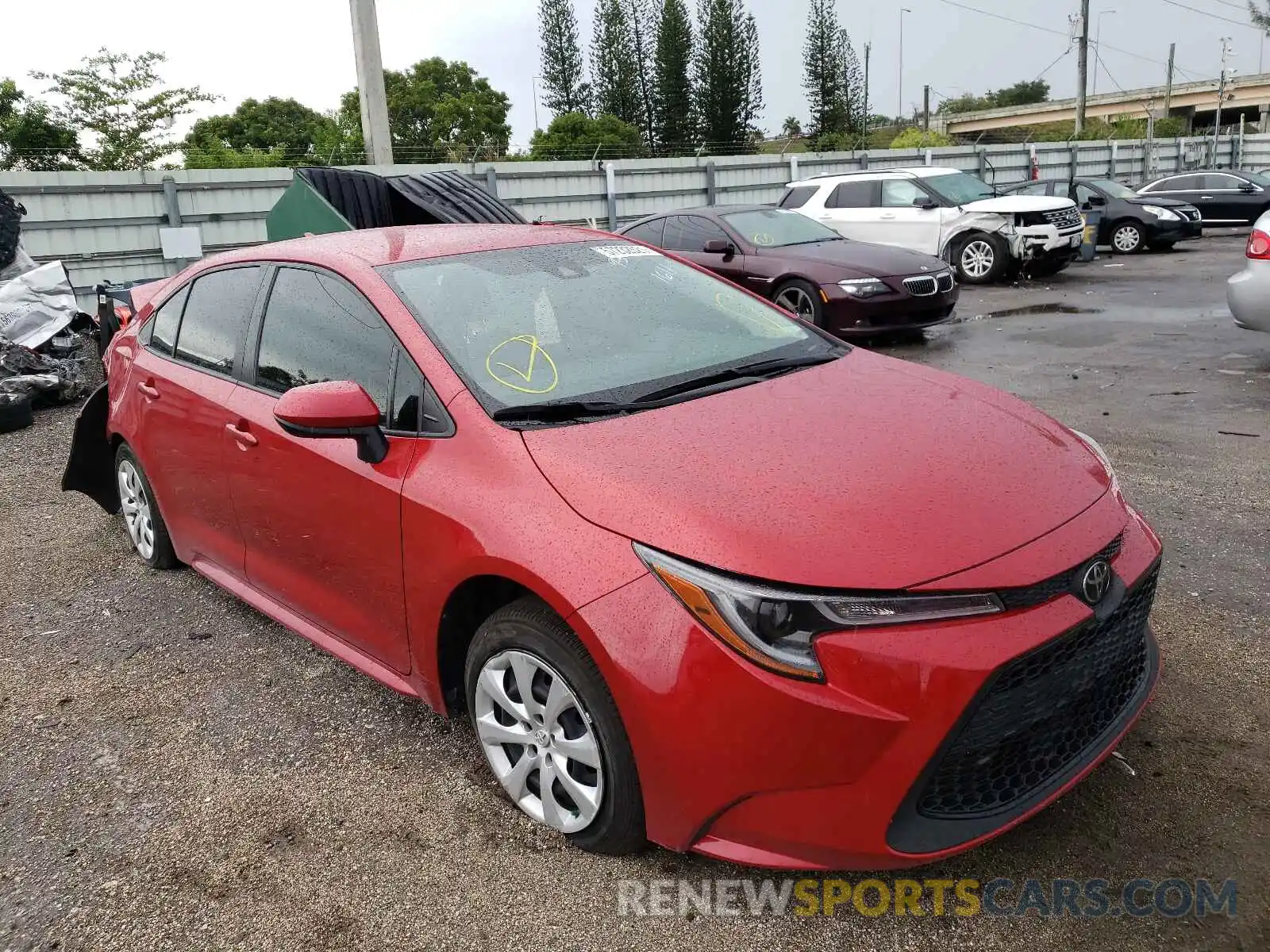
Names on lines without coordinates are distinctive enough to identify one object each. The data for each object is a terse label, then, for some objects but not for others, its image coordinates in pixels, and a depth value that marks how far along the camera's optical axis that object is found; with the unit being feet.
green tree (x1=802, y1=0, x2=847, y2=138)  223.71
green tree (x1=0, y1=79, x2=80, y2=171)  94.07
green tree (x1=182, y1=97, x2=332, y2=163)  180.14
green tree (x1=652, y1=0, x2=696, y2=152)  218.59
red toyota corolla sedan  6.75
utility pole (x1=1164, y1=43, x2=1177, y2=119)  245.24
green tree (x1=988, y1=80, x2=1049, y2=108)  373.20
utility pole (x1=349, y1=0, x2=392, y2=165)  51.78
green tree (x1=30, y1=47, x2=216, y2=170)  96.12
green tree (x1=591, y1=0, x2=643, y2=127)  229.04
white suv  45.70
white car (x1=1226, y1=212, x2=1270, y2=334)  22.62
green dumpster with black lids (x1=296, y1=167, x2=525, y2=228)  27.84
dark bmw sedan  30.53
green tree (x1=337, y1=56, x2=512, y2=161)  211.00
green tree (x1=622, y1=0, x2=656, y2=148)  228.22
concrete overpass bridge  264.52
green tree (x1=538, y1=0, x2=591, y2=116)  230.89
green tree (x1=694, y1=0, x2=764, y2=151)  212.64
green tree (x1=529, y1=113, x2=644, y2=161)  200.54
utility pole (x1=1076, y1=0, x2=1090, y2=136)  144.46
